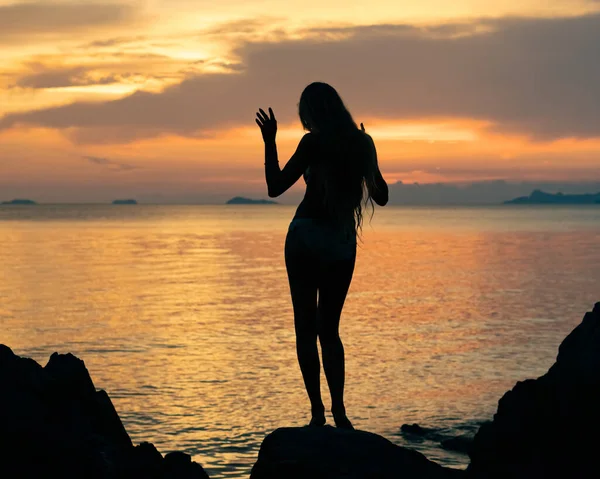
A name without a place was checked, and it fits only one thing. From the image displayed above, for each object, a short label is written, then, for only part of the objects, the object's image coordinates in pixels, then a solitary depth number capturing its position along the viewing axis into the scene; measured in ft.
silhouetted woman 23.66
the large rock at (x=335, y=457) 22.54
